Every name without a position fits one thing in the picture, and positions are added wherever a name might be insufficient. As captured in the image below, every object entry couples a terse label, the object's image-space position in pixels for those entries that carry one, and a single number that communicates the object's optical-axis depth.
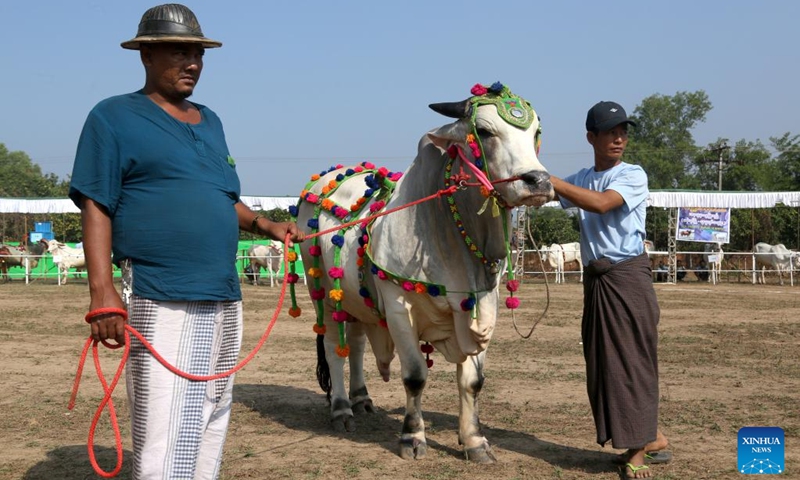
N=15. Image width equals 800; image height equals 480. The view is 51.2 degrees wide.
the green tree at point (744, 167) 68.19
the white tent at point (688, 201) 31.64
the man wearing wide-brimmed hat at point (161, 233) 3.26
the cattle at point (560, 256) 32.44
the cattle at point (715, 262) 30.16
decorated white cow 5.06
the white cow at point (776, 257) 31.47
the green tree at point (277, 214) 35.78
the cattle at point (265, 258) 29.58
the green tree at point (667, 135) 82.31
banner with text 31.92
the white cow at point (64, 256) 29.56
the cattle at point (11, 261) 30.95
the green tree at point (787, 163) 52.83
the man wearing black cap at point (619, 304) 5.24
